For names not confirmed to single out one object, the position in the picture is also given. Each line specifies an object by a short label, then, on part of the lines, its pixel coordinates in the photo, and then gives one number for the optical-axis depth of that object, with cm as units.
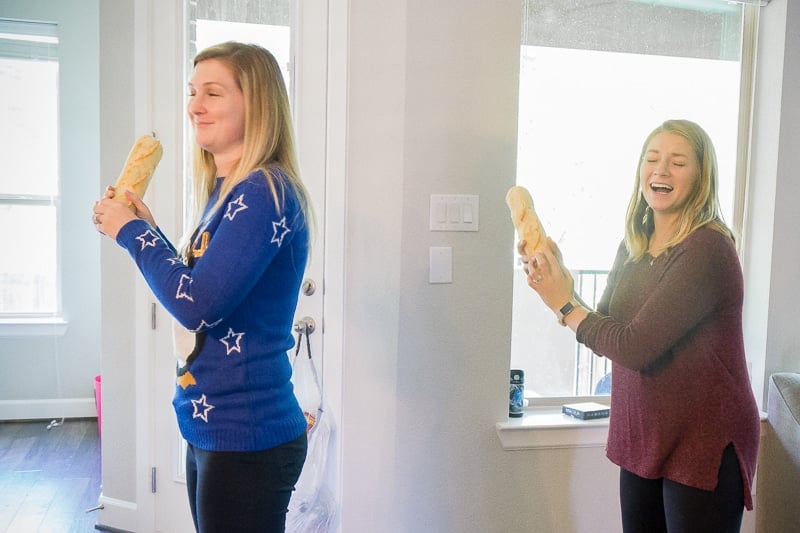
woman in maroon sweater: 123
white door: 197
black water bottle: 205
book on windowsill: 207
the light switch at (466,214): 192
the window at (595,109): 214
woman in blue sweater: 95
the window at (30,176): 378
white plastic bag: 177
